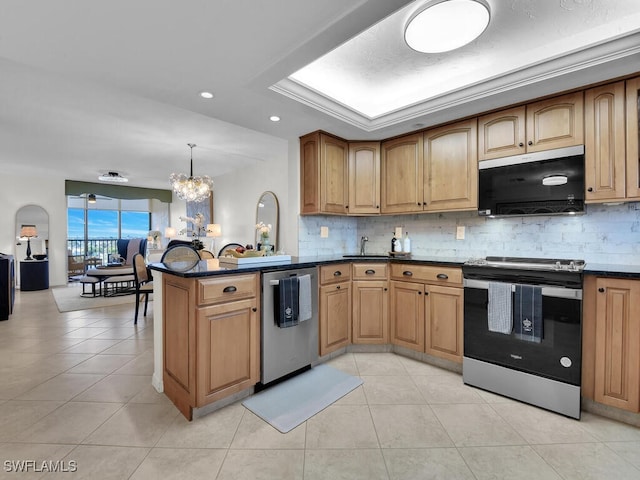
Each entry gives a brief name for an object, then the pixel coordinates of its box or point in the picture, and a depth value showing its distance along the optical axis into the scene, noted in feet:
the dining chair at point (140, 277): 13.53
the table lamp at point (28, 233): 20.56
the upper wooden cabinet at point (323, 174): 10.07
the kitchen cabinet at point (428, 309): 8.33
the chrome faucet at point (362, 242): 11.88
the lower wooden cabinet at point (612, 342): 6.09
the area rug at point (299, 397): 6.49
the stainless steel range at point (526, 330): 6.56
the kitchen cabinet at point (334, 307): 9.12
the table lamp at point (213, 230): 21.42
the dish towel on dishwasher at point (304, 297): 8.01
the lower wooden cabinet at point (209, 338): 6.24
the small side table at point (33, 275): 20.72
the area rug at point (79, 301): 16.21
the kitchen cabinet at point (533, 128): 7.25
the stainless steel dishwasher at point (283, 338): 7.47
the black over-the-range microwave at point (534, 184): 7.25
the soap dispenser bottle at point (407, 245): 10.72
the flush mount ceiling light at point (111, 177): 20.83
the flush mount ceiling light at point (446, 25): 5.47
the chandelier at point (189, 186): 16.98
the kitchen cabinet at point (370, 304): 9.84
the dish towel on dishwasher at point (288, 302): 7.58
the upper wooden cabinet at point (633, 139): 6.56
